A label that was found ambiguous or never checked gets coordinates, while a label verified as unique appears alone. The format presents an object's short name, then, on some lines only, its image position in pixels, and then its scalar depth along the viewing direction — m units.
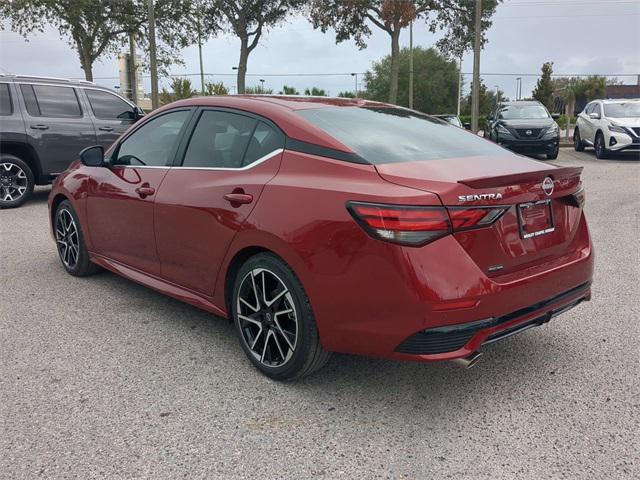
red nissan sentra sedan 2.55
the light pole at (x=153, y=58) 20.90
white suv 15.23
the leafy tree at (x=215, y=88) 43.63
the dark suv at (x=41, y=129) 8.90
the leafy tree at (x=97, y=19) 22.00
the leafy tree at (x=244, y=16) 26.64
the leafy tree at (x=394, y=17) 27.58
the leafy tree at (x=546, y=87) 60.72
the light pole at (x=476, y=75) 21.36
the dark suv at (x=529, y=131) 16.02
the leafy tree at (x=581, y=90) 70.62
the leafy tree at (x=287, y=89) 62.75
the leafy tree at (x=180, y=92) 43.08
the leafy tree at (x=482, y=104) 71.69
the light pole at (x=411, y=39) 45.47
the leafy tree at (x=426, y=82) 67.62
